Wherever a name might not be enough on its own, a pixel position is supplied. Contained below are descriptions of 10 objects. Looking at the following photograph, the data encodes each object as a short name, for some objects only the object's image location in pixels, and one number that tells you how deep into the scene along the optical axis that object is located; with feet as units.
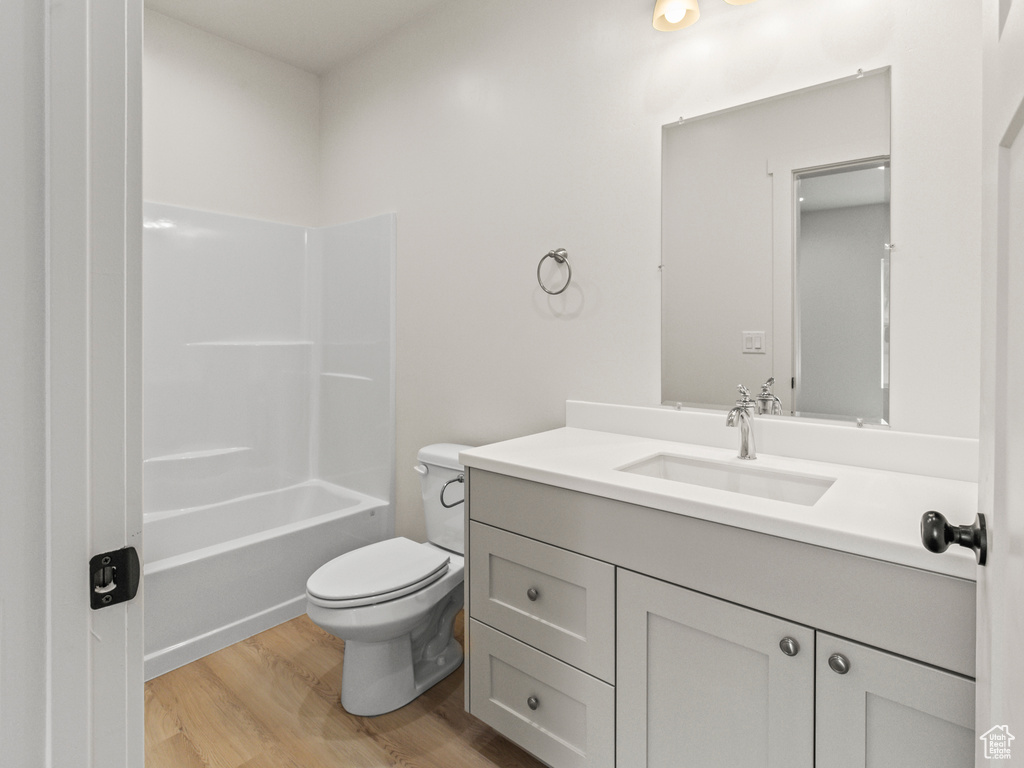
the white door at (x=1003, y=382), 1.39
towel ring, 6.46
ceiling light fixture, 5.22
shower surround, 7.42
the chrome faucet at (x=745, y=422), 4.86
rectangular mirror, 4.62
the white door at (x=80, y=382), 1.82
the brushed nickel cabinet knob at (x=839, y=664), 3.11
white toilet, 5.60
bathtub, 6.68
